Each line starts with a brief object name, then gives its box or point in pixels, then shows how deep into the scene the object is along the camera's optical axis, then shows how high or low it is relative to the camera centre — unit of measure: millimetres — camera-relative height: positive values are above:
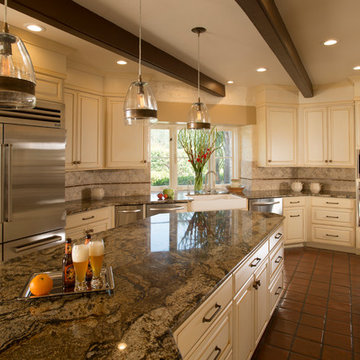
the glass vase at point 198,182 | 5285 -13
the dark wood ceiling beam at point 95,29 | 2291 +1305
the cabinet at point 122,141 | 4406 +569
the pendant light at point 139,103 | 1954 +491
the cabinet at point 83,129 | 3877 +669
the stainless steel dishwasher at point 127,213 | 4180 -429
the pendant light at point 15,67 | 1153 +429
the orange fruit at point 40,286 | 1294 -430
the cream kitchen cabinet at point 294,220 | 5102 -635
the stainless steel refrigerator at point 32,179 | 2723 +23
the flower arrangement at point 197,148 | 5289 +579
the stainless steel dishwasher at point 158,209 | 4344 -381
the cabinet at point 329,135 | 4992 +743
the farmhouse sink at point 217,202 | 4758 -324
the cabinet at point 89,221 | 3547 -478
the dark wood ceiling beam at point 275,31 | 2201 +1254
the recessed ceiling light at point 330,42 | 3321 +1485
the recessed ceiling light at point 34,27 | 2783 +1383
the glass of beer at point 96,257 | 1441 -347
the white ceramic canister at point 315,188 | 5348 -119
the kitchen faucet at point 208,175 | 5419 +83
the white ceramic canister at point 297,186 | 5422 -86
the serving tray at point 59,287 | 1299 -459
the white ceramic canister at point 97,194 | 4402 -176
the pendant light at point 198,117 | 2814 +574
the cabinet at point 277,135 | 5270 +771
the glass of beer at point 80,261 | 1362 -346
